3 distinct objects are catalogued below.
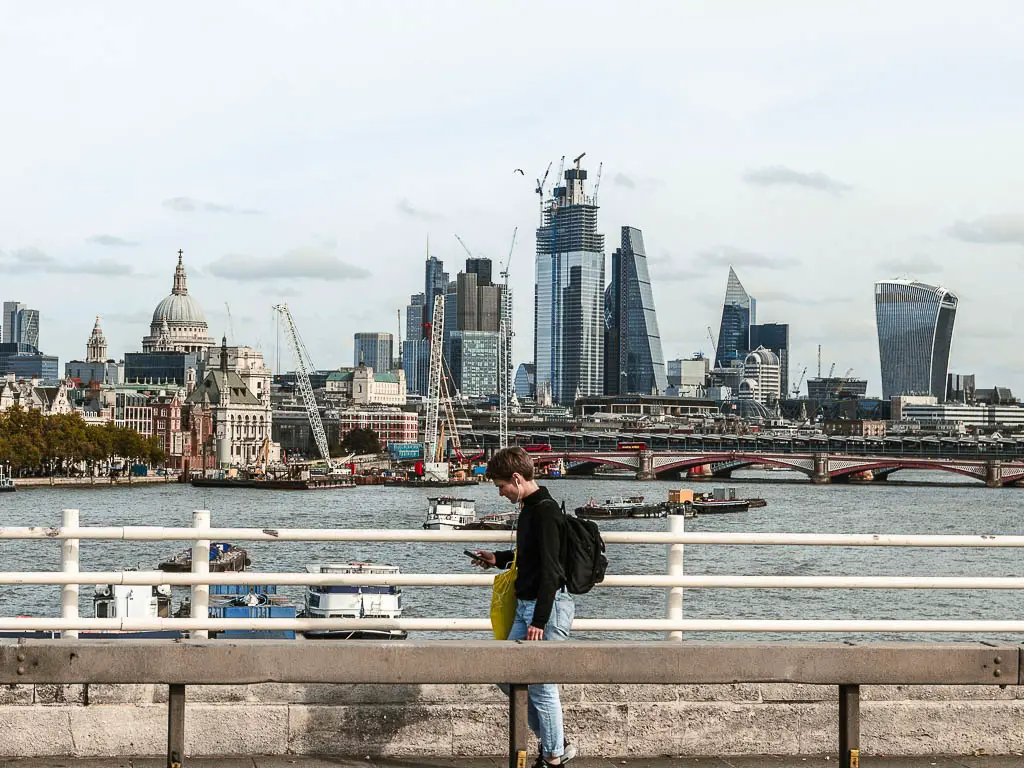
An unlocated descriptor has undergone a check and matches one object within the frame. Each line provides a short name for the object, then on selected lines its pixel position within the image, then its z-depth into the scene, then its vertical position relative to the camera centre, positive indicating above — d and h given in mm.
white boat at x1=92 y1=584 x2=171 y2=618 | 25641 -3661
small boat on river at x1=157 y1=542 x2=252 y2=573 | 44906 -5159
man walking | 6809 -799
